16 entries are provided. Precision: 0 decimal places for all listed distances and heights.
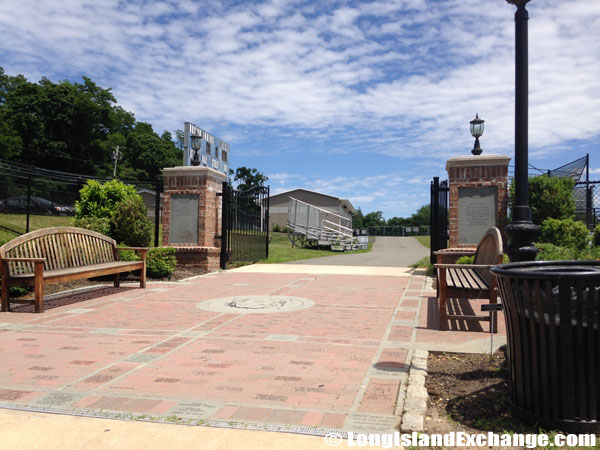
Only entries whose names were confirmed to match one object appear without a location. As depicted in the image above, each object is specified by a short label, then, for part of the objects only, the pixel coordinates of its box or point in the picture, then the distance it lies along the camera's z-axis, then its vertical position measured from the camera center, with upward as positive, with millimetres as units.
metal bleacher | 26125 +109
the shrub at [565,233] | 10711 +233
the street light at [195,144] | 12628 +2608
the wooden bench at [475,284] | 5236 -526
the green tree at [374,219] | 99038 +4614
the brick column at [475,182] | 9875 +1304
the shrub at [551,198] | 11312 +1117
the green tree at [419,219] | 83019 +3949
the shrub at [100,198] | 10484 +825
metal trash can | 2510 -587
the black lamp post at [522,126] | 3797 +975
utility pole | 50509 +9438
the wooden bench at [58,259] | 6328 -436
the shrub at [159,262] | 10062 -616
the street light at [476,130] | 10414 +2562
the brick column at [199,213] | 11594 +569
